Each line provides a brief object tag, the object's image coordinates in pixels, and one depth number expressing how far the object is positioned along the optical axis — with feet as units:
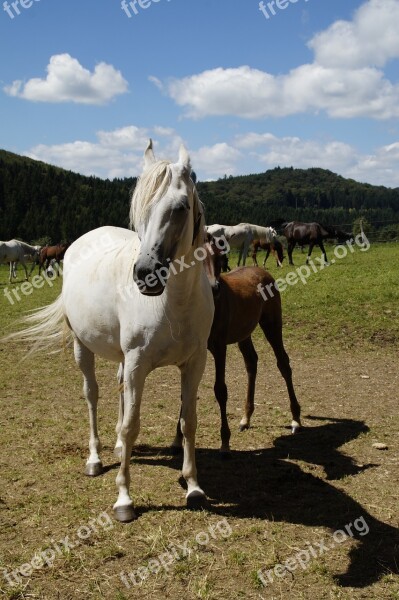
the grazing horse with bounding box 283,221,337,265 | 73.61
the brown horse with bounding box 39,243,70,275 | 90.84
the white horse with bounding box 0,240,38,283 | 83.29
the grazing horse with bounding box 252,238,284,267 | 72.74
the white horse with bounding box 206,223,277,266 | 73.76
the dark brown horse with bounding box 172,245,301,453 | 16.72
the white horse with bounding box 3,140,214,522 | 10.43
